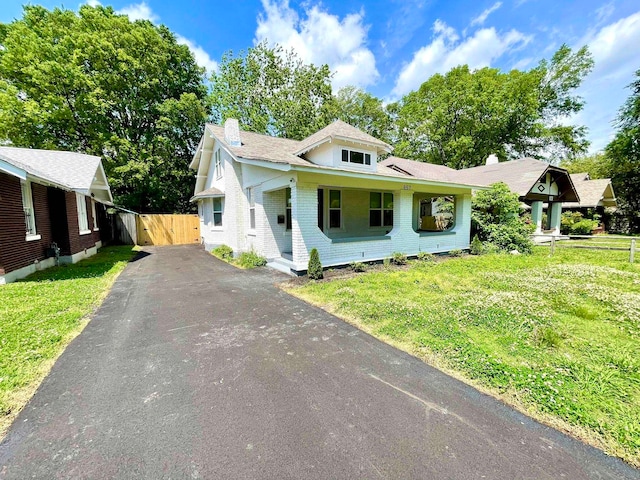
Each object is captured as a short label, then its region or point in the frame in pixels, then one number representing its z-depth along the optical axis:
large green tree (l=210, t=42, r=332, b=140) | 24.53
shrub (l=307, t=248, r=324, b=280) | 7.97
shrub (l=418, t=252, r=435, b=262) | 10.66
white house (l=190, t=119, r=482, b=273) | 8.43
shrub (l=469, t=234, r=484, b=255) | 12.27
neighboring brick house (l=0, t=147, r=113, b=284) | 7.34
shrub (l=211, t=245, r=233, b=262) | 12.32
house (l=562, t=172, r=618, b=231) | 22.25
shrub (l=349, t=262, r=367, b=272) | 8.92
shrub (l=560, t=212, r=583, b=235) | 21.31
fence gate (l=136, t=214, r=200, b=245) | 18.09
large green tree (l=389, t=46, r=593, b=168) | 25.78
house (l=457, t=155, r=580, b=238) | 16.57
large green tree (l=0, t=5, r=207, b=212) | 17.75
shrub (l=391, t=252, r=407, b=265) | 10.07
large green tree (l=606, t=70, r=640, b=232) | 23.31
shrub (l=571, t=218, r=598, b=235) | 20.33
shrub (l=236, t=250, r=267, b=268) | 10.16
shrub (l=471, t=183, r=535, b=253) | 12.40
